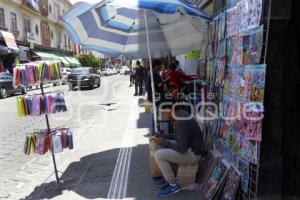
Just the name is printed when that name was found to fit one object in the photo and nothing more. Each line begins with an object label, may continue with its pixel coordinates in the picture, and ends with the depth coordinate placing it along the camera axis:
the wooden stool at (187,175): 5.04
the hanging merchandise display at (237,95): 3.67
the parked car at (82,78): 26.94
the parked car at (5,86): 22.02
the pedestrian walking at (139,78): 19.03
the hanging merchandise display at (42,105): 5.50
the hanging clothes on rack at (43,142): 5.70
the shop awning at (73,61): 57.50
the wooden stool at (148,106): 11.96
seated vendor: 4.88
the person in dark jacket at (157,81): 8.59
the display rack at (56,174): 5.73
